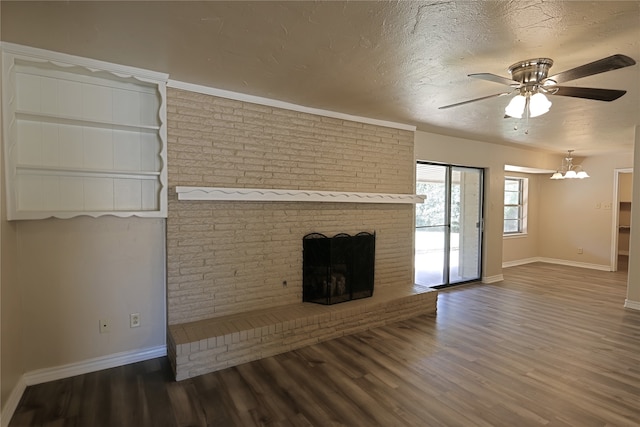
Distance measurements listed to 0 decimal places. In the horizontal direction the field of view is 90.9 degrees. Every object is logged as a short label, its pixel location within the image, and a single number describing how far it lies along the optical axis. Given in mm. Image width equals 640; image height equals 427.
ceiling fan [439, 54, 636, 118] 2047
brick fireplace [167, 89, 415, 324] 2893
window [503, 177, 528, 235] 7289
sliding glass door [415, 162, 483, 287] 5020
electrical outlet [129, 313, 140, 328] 2730
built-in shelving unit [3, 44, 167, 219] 2246
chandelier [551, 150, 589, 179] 6094
